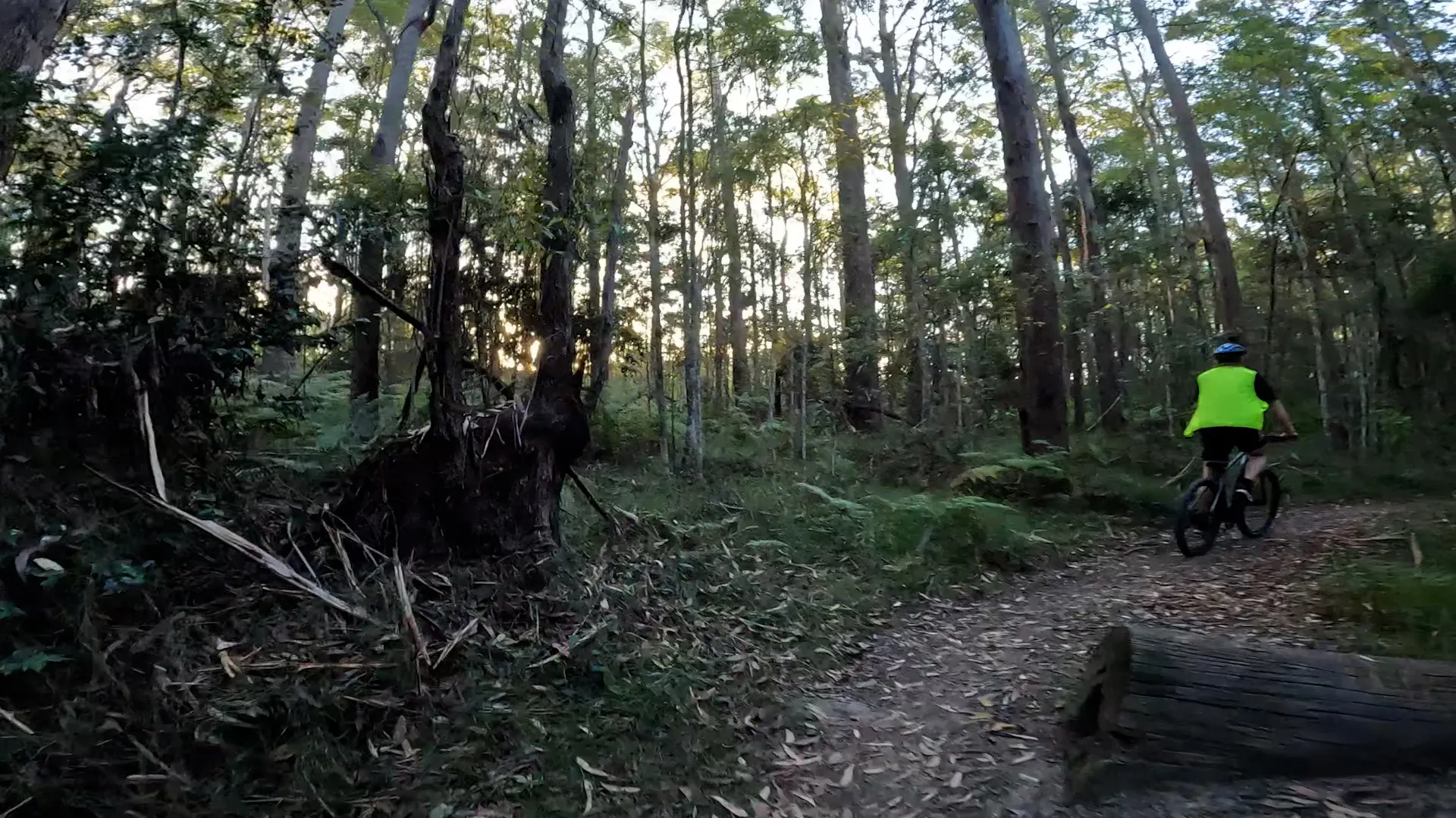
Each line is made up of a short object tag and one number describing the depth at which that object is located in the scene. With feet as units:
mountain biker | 23.17
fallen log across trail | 10.15
